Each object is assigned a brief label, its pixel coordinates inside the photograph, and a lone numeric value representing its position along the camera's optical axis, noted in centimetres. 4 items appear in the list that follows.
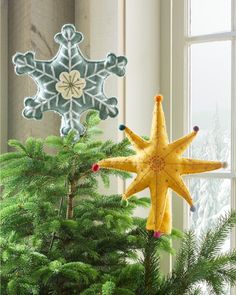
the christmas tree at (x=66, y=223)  191
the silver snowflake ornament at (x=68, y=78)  196
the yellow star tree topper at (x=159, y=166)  184
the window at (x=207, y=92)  242
